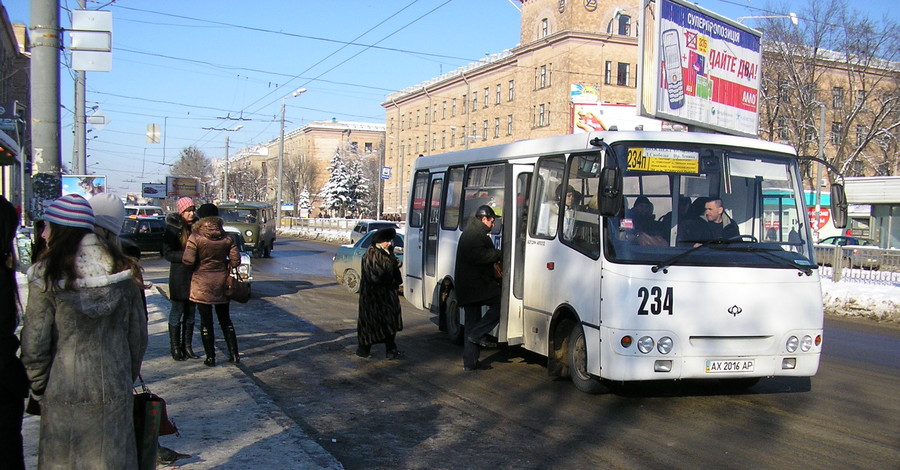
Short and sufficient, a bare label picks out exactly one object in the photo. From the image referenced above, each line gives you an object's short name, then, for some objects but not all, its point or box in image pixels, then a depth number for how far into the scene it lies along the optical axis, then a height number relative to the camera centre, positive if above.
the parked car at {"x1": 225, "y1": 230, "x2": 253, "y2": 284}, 16.98 -1.40
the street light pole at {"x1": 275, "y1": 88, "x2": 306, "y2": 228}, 41.64 +3.37
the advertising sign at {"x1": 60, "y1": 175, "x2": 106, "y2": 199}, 17.92 +0.35
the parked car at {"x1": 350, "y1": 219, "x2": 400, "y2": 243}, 32.98 -0.97
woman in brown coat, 8.55 -0.74
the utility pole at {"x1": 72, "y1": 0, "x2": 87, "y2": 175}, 24.89 +2.29
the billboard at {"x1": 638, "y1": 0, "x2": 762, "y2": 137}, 20.16 +3.91
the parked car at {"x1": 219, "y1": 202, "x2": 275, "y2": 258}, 31.22 -0.81
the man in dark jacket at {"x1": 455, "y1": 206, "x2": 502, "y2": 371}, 9.03 -0.82
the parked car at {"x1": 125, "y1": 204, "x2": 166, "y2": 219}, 50.50 -0.71
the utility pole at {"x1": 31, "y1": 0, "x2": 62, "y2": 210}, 8.88 +1.17
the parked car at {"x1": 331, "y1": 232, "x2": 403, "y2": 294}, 18.84 -1.39
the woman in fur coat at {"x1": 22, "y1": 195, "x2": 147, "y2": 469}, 3.35 -0.63
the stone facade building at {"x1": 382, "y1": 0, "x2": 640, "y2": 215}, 60.00 +11.32
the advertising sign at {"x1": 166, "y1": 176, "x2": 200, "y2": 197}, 58.97 +1.08
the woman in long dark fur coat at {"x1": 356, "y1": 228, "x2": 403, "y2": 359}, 9.70 -1.13
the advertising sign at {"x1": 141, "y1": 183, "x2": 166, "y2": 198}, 65.31 +0.86
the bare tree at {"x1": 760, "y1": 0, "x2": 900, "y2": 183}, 43.50 +7.63
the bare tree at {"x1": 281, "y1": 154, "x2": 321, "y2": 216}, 105.94 +3.71
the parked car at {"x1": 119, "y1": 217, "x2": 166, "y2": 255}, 31.55 -1.30
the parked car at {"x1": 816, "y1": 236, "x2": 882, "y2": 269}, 20.59 -1.10
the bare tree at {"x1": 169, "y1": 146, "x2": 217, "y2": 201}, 92.81 +4.31
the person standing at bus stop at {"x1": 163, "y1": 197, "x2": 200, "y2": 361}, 8.82 -1.00
